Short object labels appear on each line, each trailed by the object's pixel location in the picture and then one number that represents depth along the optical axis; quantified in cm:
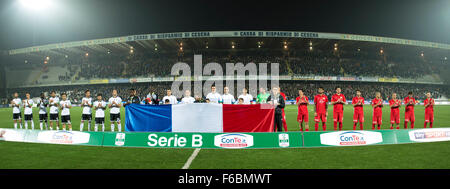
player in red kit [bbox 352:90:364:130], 899
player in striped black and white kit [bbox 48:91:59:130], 949
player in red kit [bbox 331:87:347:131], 877
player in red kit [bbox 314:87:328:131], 852
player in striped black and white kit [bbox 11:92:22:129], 1010
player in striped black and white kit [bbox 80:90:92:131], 907
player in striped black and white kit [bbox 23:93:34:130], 994
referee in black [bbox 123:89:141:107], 896
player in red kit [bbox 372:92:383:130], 905
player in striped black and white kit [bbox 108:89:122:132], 899
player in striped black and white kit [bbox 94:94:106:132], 902
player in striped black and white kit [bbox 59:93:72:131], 912
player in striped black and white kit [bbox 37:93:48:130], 968
